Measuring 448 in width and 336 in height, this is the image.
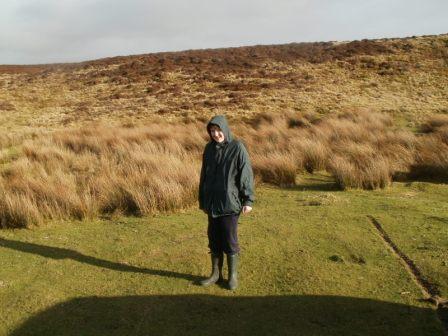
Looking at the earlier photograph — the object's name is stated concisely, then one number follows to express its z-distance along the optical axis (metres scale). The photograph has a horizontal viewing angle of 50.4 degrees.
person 4.12
